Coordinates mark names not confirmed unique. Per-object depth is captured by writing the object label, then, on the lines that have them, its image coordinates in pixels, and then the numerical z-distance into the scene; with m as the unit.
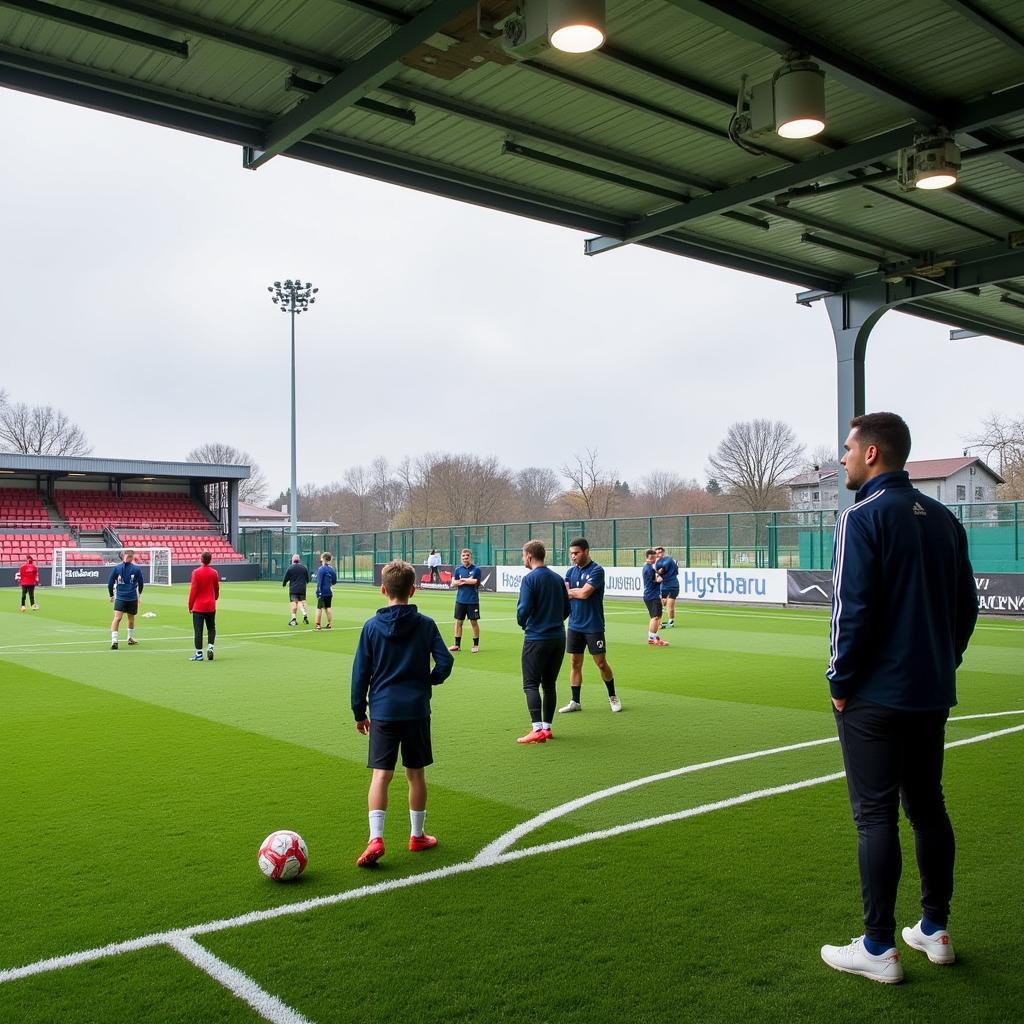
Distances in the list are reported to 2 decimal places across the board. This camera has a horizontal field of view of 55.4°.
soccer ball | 5.33
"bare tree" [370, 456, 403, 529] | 91.12
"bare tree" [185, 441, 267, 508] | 102.94
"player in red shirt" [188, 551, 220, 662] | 15.97
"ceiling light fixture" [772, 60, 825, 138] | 9.11
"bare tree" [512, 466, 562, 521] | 79.19
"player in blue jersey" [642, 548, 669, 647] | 18.67
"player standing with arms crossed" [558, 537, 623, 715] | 10.56
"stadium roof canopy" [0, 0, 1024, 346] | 9.12
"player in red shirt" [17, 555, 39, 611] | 28.06
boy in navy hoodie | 5.87
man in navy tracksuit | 3.97
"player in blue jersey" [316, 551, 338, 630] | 21.95
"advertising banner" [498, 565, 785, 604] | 29.08
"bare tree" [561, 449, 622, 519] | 71.56
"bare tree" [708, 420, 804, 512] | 64.88
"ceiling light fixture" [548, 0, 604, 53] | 7.29
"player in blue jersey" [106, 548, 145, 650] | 17.73
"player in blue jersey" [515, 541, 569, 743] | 9.41
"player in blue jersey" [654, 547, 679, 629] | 20.38
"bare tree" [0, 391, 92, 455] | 77.69
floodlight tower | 53.25
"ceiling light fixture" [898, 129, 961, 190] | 10.82
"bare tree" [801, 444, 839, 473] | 67.68
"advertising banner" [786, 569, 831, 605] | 27.62
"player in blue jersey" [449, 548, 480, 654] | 17.70
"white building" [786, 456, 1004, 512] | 65.00
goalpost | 46.47
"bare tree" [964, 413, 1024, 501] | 49.22
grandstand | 50.59
